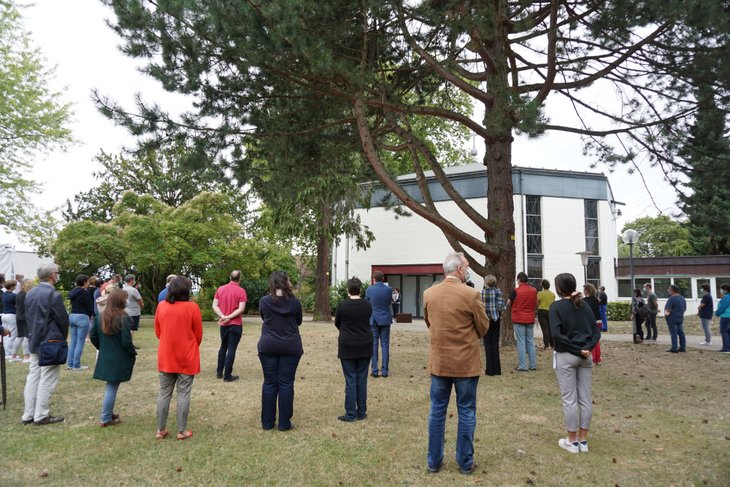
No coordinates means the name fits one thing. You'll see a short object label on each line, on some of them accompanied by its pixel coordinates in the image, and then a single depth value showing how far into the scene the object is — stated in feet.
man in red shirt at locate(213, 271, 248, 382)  27.49
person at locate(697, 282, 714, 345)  43.86
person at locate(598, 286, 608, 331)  52.19
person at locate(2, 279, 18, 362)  33.78
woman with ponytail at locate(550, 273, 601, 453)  16.10
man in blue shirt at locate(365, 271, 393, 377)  28.89
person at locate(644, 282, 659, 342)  50.34
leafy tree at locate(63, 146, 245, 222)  125.90
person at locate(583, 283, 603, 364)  29.35
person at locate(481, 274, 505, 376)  28.81
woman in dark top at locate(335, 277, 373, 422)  20.12
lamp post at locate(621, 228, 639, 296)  53.93
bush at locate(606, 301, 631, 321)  84.94
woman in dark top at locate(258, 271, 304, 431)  18.62
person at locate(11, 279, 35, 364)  25.81
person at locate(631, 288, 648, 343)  49.55
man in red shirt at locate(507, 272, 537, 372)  31.83
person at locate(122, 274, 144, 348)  37.09
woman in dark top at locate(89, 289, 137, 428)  18.69
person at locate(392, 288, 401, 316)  88.89
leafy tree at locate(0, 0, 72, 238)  72.43
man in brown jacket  14.39
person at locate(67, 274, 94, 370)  31.30
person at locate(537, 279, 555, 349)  37.15
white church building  88.43
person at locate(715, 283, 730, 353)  40.55
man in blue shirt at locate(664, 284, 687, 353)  41.91
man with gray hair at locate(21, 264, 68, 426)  19.58
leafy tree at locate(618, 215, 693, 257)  147.90
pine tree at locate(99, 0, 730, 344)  25.98
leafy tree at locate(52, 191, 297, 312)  63.26
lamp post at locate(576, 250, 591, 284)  68.85
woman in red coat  17.63
